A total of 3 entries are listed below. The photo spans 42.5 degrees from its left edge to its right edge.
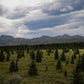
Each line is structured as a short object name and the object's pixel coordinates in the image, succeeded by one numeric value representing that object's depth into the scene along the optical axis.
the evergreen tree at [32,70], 33.62
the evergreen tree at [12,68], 37.70
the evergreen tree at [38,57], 55.50
